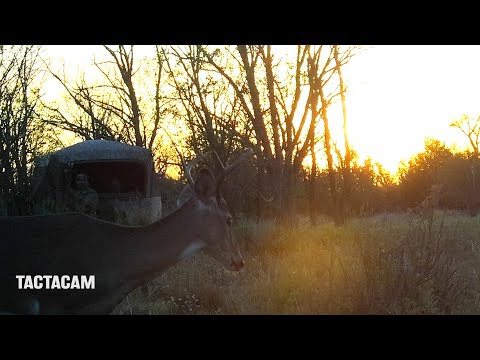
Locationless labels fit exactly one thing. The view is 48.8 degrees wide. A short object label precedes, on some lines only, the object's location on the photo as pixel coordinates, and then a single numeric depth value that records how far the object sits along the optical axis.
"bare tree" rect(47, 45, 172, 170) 20.47
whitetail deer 4.73
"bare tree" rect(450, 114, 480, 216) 30.35
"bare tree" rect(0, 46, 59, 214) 15.09
